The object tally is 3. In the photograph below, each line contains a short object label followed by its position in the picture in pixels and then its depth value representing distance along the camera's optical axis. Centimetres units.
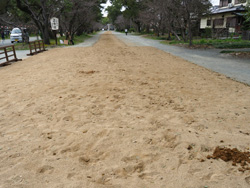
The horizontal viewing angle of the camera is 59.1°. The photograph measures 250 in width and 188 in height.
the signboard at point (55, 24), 1983
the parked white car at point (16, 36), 2589
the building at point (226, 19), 2650
